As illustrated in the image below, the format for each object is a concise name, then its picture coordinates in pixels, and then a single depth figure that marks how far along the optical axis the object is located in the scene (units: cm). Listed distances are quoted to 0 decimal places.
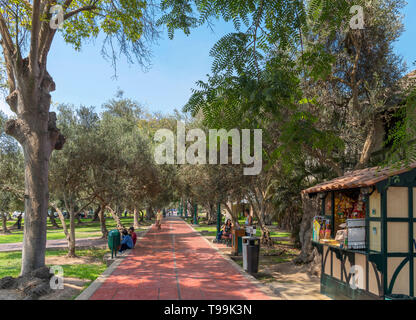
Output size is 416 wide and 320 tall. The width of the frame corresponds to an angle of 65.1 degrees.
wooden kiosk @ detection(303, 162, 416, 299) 630
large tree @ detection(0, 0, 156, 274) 899
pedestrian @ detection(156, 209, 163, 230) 2955
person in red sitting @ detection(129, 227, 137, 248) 1612
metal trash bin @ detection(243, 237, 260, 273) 1069
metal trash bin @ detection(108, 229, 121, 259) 1284
